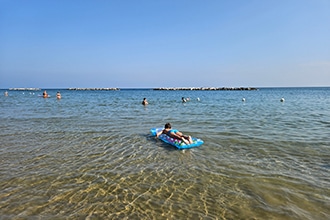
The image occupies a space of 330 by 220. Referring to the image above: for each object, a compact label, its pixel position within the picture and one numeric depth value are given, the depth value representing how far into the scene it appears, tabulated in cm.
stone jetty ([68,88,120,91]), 15842
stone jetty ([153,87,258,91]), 11501
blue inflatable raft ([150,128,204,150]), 934
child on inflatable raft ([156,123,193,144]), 956
